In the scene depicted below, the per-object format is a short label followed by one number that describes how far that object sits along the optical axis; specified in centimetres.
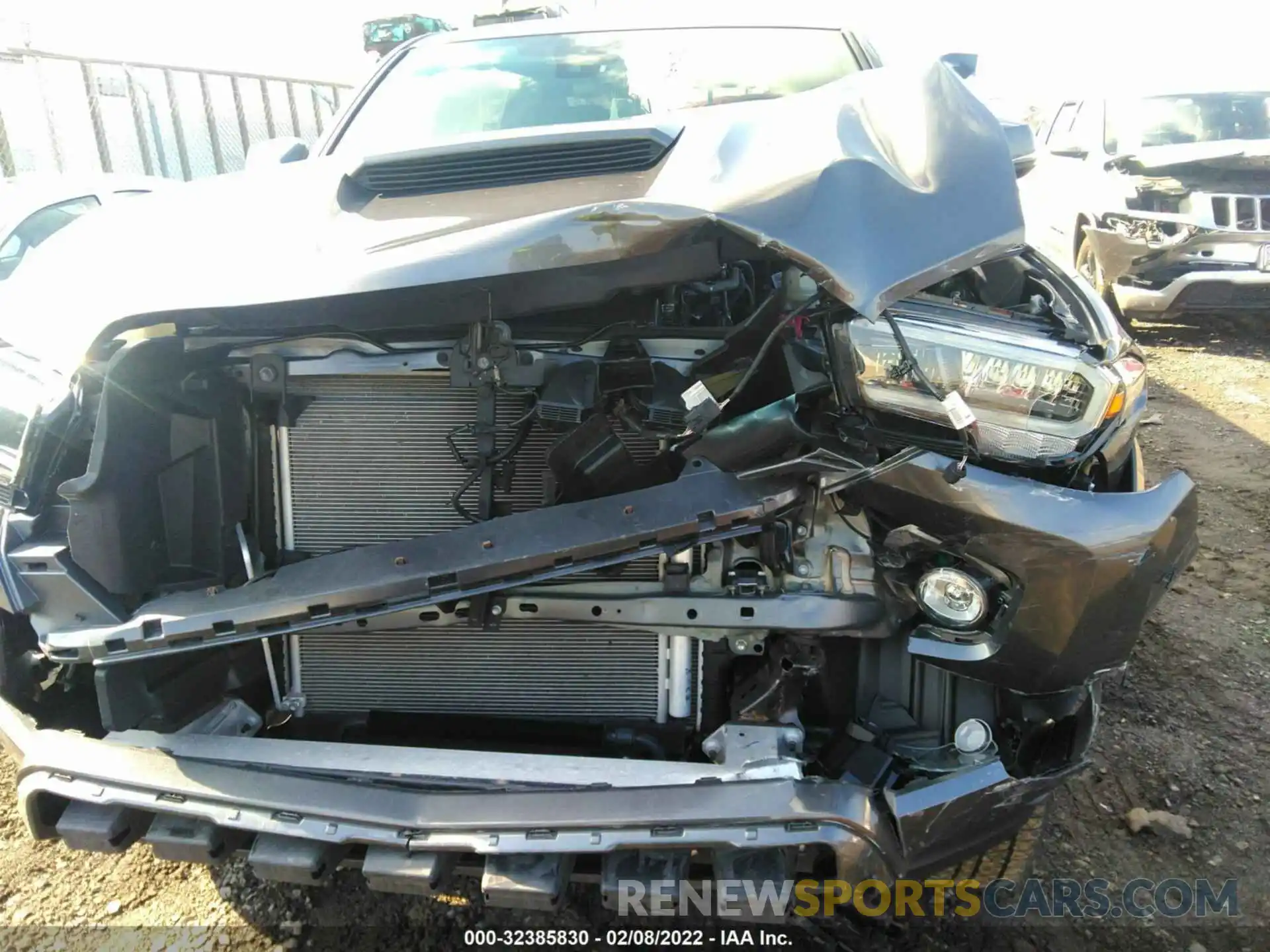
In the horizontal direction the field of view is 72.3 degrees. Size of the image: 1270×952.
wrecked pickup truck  164
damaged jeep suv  607
